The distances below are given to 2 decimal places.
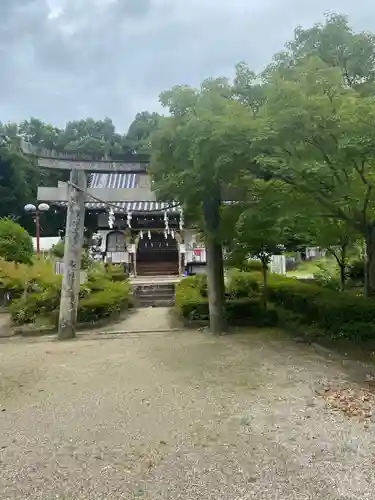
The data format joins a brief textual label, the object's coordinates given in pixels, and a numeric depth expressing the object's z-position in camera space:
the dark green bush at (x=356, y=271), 15.60
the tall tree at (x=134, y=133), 46.45
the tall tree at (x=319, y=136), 5.54
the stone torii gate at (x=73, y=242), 10.35
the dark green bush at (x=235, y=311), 11.25
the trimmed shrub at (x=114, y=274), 18.62
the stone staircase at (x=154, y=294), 17.62
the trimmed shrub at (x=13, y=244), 16.61
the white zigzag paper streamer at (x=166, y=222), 27.96
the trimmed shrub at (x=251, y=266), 12.80
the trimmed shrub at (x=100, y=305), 12.25
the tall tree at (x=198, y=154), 6.42
